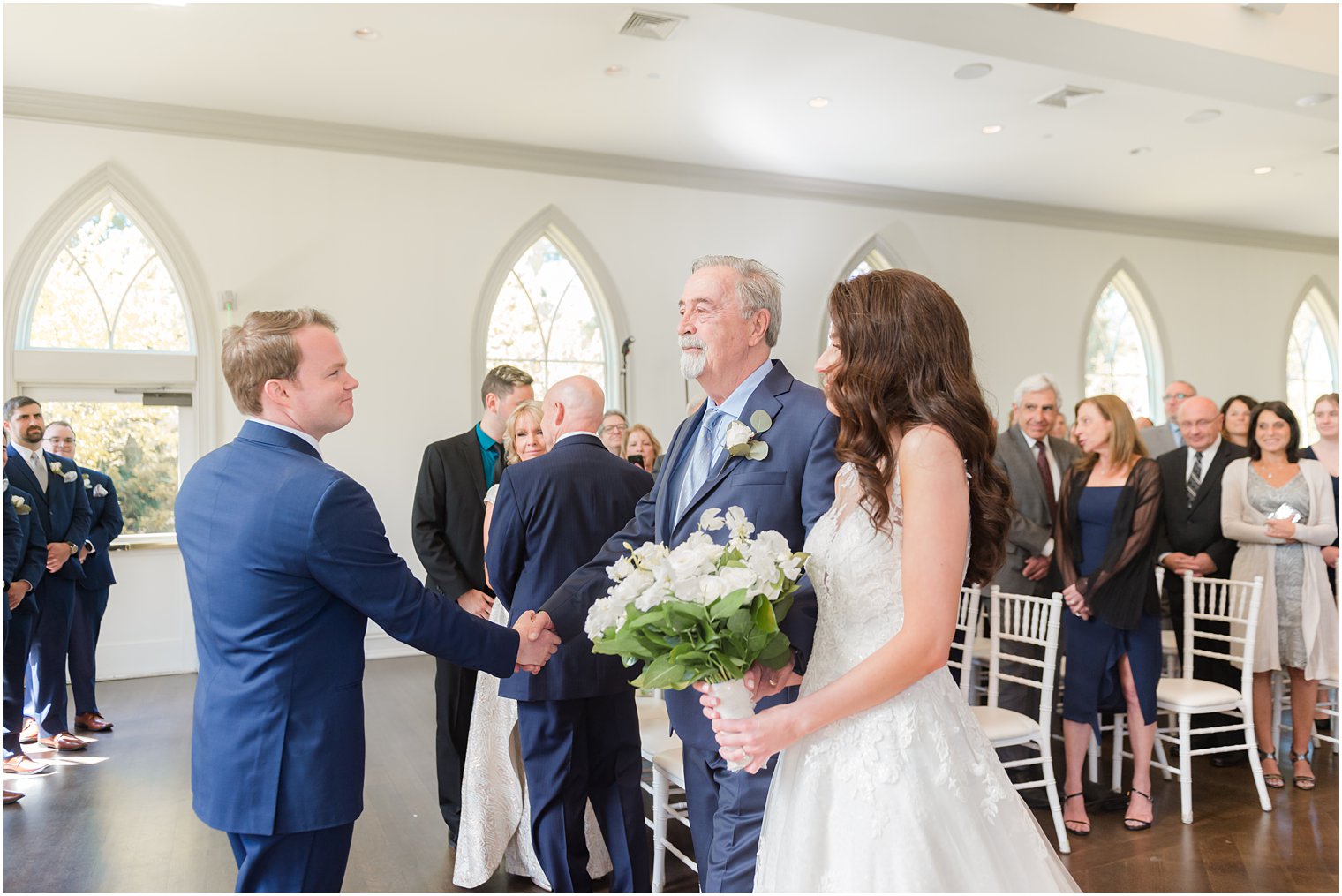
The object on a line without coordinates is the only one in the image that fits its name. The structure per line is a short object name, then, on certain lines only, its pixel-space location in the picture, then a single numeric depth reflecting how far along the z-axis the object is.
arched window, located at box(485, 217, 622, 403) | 8.92
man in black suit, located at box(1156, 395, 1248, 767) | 5.08
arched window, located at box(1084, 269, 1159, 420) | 11.63
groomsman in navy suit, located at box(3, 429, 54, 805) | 4.95
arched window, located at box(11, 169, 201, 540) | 7.43
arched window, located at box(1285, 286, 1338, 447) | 12.94
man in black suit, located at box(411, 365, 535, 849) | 3.94
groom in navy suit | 2.00
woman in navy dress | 4.16
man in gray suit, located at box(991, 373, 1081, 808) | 5.01
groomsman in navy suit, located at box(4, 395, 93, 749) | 5.41
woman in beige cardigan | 4.86
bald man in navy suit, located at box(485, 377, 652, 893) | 3.12
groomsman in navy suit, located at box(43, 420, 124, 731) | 5.76
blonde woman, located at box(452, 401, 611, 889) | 3.49
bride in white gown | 1.64
